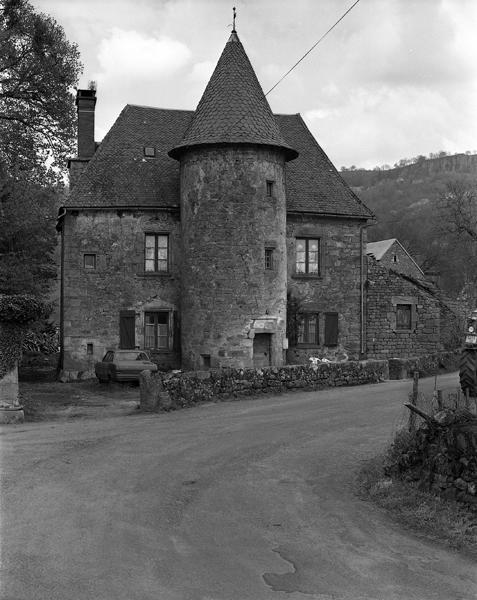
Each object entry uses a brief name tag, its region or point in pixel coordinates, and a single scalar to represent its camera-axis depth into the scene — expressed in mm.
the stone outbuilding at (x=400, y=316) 31406
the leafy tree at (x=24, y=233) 30547
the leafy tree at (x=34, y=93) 30766
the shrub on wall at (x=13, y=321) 17109
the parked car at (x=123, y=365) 24781
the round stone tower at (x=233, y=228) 26719
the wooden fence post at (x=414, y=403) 11332
